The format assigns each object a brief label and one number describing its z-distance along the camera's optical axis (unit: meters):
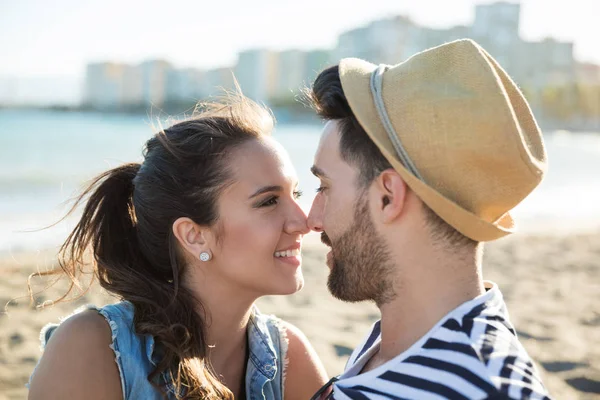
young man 0.92
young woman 1.14
